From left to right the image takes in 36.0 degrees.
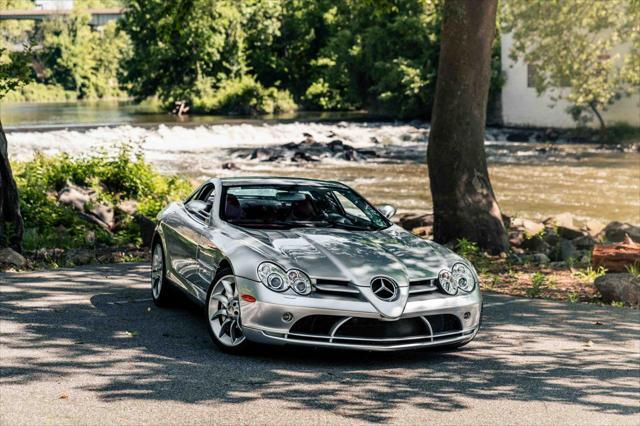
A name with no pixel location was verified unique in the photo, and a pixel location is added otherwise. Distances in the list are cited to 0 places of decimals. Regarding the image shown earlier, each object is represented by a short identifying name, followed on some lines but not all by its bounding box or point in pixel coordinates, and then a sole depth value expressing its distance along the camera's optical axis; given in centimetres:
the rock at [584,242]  1634
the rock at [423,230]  1756
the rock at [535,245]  1593
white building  4447
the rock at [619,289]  1095
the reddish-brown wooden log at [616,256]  1270
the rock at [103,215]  1619
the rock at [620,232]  1712
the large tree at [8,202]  1252
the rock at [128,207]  1720
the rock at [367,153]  3765
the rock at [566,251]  1502
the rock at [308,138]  4103
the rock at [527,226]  1781
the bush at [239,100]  6894
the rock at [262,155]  3611
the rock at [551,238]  1681
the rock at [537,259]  1409
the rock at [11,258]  1230
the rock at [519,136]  4334
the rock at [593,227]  1931
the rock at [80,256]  1302
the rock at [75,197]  1650
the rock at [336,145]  3862
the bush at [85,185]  1517
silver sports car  711
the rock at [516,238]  1651
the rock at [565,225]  1834
